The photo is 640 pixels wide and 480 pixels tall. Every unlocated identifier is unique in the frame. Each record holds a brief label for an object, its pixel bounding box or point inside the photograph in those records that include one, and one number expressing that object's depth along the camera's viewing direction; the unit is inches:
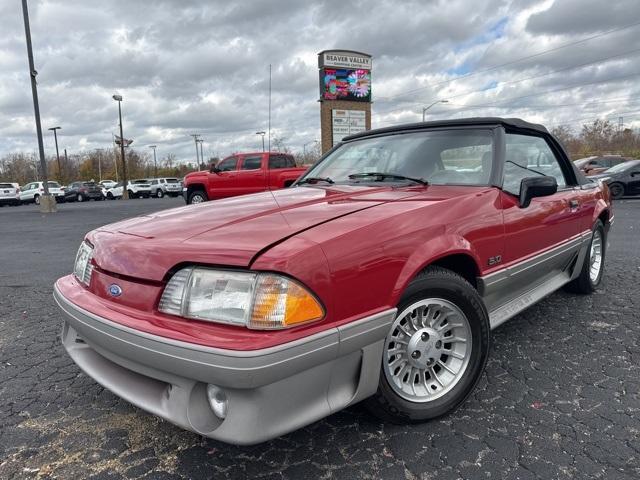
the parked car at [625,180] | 578.6
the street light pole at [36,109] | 668.7
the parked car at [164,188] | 1482.5
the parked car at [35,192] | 1243.2
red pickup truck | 565.9
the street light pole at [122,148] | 1276.0
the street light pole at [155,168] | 2927.2
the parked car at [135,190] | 1507.1
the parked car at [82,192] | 1379.8
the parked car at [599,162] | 836.6
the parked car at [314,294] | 64.5
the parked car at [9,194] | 1157.9
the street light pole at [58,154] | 2403.5
